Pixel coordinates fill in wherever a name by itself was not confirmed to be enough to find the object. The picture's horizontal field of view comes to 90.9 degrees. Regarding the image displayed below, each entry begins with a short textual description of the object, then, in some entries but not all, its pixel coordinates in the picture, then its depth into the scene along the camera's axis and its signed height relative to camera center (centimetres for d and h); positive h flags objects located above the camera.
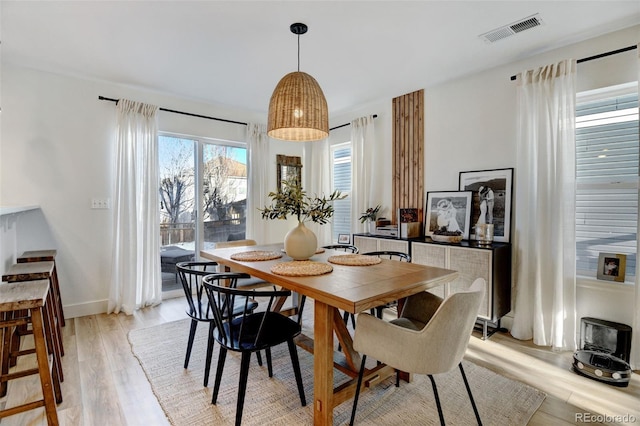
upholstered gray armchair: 137 -57
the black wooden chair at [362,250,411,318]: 224 -35
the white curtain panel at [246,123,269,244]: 452 +52
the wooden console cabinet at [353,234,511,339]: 269 -47
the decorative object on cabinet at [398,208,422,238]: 342 -10
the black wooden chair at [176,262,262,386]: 193 -66
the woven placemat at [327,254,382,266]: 212 -33
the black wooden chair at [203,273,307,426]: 162 -67
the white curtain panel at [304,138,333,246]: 485 +57
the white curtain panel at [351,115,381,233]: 420 +58
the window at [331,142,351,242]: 470 +47
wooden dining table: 147 -38
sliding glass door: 398 +23
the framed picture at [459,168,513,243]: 296 +16
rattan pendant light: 205 +71
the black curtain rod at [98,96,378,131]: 343 +126
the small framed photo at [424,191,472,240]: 320 +3
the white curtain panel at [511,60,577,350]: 256 +5
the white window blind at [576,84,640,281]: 243 +31
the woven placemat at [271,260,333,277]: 180 -34
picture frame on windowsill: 242 -41
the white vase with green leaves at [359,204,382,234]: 408 -3
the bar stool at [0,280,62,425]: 152 -57
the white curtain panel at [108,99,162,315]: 345 -1
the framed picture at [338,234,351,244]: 429 -35
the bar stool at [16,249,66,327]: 261 -39
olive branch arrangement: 215 +6
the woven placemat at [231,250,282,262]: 228 -32
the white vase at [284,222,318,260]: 224 -21
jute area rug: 174 -112
